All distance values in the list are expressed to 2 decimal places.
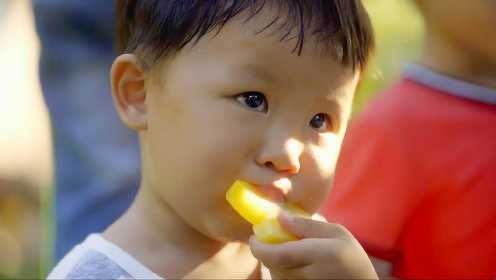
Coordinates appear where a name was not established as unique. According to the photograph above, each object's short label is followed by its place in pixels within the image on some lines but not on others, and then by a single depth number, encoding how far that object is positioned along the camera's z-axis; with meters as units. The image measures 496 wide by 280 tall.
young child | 0.85
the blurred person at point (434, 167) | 0.99
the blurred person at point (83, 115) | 1.16
